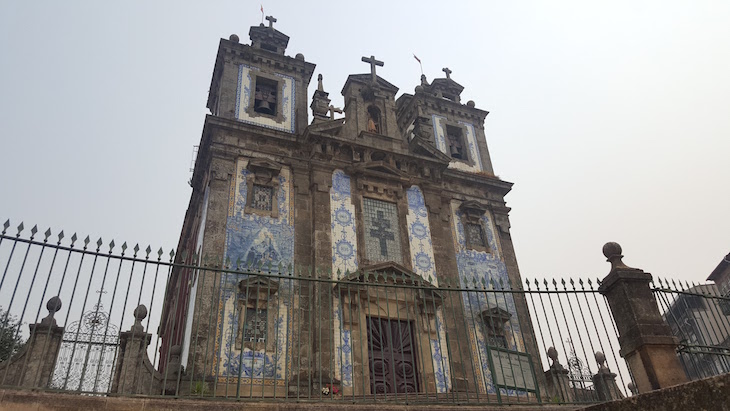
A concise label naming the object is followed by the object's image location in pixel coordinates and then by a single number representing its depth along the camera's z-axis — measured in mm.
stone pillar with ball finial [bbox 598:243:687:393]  7312
